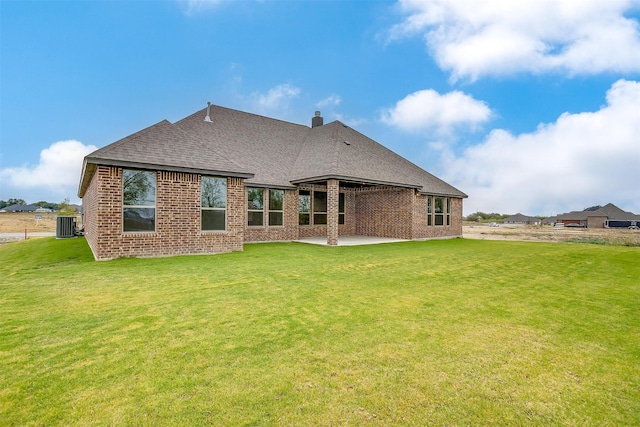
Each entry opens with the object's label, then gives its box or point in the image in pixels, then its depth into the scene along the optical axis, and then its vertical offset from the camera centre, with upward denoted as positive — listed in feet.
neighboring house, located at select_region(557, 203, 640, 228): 239.71 +0.18
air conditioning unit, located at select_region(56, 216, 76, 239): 61.72 -1.64
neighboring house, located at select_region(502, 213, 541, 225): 328.08 -0.76
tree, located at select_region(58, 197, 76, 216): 120.88 +5.37
